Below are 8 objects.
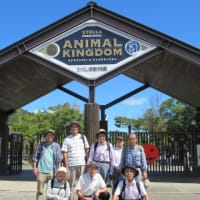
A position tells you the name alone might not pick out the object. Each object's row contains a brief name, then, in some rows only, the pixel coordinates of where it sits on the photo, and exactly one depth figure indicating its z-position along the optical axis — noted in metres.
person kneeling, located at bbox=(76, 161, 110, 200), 5.25
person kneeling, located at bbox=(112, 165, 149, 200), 4.93
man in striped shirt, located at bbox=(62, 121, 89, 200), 6.41
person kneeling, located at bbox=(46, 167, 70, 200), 5.20
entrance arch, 9.97
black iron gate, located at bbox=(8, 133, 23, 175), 15.24
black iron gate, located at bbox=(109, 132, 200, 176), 14.28
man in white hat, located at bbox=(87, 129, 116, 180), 6.26
